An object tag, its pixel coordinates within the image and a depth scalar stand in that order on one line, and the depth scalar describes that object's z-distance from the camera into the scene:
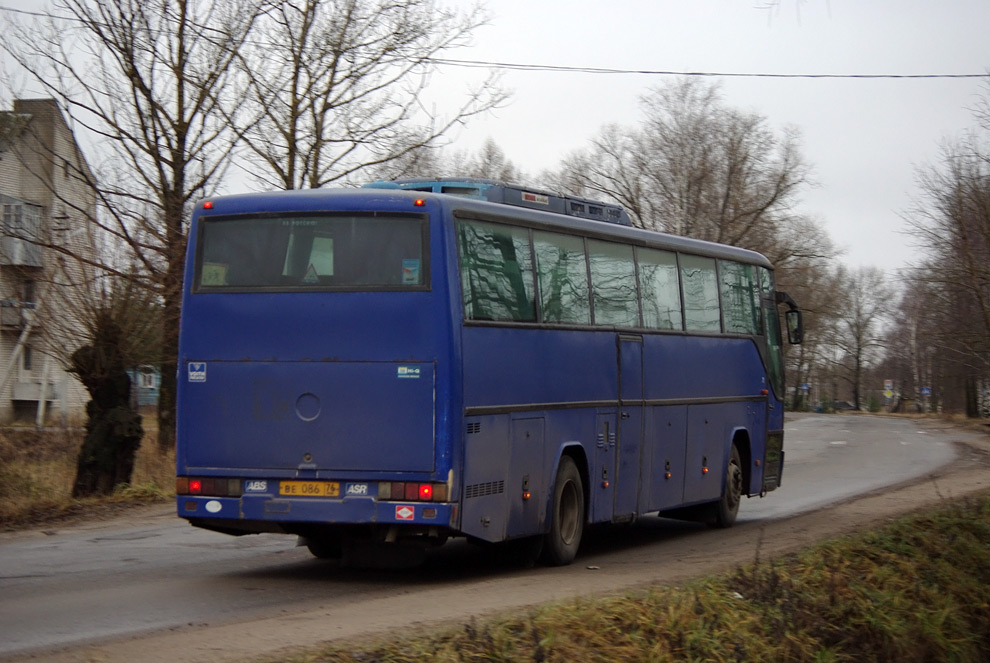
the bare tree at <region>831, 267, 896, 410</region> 121.94
